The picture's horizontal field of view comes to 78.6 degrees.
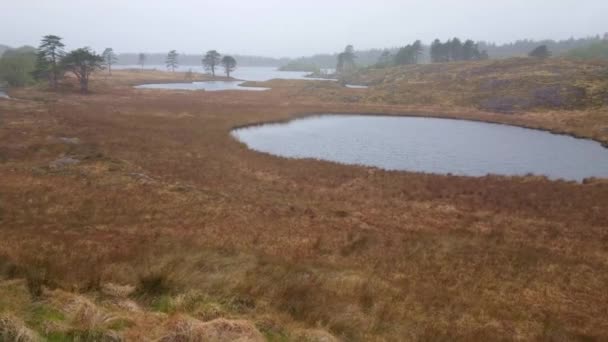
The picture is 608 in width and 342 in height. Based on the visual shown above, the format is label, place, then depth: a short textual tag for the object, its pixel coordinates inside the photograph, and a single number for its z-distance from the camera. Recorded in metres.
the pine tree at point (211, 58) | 169.80
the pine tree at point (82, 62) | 80.56
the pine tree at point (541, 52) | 126.75
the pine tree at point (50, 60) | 81.31
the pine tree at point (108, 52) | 162.62
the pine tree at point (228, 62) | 168.12
